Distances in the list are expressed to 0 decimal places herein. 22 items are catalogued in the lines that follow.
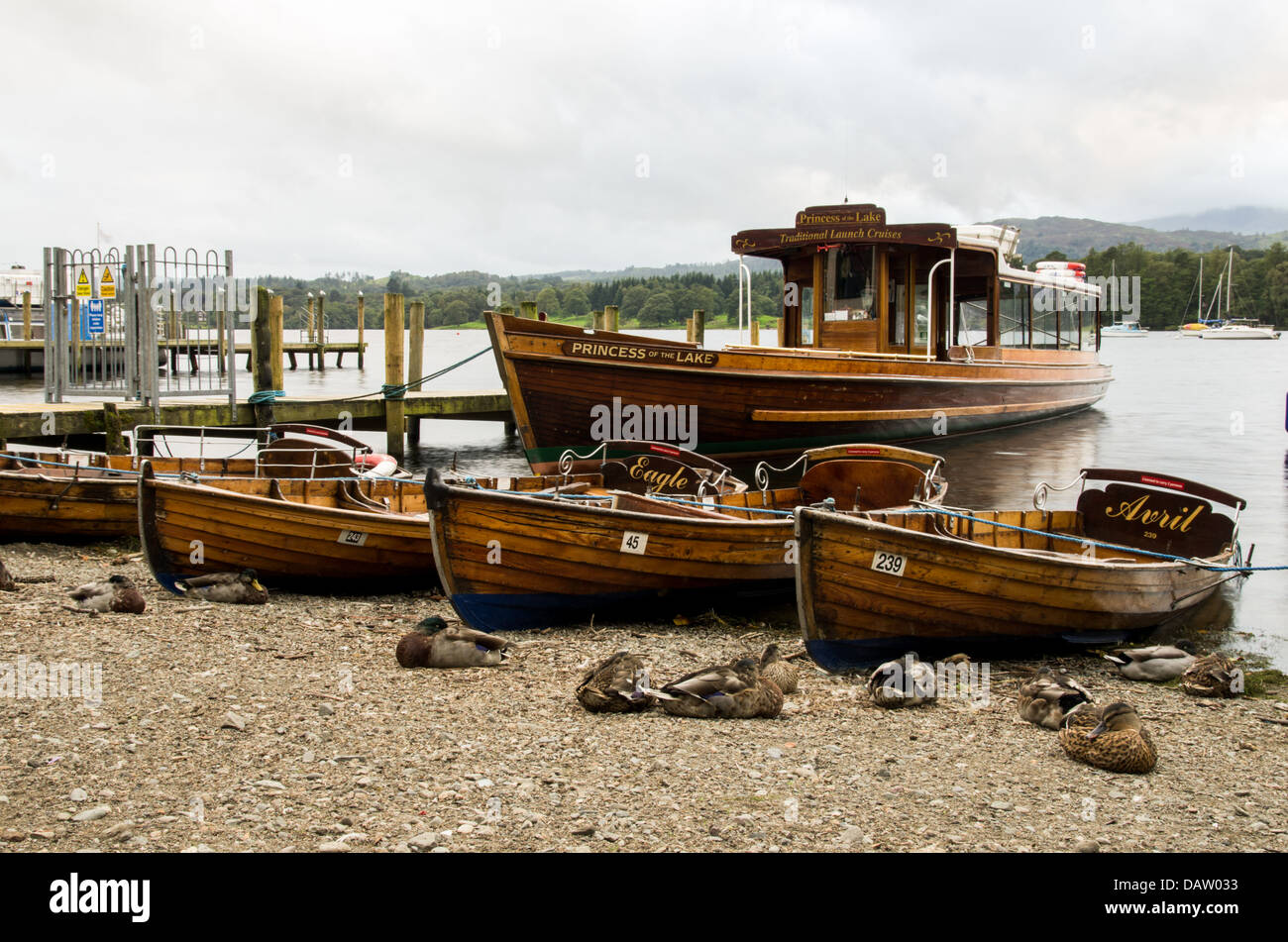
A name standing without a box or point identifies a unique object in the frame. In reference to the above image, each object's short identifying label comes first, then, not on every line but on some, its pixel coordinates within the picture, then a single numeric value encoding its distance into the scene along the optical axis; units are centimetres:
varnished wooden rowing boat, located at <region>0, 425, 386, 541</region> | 1131
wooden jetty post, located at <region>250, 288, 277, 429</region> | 1695
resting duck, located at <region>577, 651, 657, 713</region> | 657
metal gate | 1473
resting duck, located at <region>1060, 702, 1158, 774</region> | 582
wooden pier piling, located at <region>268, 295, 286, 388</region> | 1988
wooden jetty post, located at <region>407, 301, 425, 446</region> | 2267
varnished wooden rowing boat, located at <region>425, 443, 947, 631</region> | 859
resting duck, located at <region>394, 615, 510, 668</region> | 753
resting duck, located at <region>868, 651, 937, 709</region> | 693
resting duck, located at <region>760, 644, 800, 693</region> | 719
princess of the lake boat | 1622
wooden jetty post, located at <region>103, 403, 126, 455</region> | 1421
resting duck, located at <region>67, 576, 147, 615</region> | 862
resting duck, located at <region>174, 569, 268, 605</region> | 928
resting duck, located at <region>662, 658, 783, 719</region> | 654
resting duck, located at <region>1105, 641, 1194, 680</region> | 801
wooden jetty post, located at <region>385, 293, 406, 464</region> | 1975
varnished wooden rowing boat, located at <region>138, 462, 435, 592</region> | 935
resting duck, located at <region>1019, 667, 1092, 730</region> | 662
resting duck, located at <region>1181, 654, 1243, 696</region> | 757
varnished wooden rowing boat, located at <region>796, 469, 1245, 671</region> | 763
